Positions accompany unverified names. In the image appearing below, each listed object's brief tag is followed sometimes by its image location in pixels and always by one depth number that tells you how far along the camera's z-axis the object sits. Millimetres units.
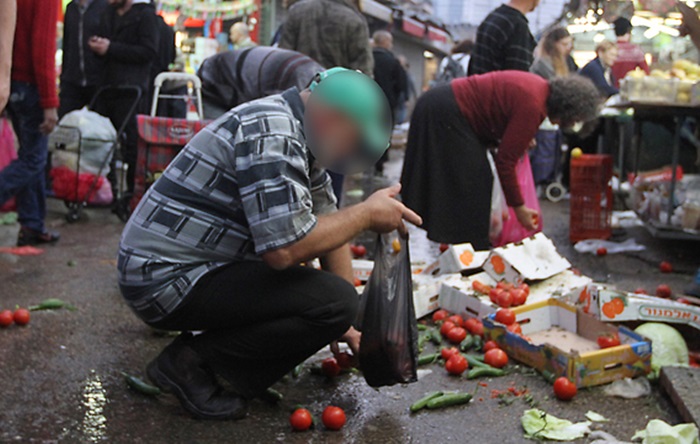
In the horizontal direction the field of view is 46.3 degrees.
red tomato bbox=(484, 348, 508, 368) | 3844
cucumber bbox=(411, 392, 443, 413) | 3355
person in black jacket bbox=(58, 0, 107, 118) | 7836
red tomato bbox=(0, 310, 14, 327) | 4270
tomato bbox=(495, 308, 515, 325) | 4121
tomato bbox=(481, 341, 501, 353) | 4018
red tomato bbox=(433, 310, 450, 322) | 4615
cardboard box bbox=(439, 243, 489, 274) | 4938
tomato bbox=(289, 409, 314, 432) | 3105
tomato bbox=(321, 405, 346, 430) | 3121
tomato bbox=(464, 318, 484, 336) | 4227
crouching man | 2787
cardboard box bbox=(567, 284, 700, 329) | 4055
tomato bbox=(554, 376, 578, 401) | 3465
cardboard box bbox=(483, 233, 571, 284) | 4617
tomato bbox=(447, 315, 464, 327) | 4379
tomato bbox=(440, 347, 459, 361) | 3893
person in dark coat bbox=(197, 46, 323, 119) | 5031
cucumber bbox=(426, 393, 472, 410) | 3383
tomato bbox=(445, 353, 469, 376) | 3781
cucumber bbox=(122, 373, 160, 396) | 3426
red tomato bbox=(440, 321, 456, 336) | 4285
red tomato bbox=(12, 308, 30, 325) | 4301
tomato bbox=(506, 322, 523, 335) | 4041
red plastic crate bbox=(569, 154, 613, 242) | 7520
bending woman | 4668
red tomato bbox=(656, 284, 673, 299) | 5168
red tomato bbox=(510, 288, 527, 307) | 4355
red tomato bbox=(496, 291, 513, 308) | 4309
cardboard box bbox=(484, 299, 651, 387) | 3598
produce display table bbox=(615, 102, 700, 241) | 6746
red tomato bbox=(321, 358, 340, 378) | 3688
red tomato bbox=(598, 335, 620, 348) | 3836
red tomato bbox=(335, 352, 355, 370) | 3662
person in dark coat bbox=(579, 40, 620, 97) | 9453
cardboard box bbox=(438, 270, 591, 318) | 4469
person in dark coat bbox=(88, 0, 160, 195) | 7434
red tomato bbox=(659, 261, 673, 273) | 6344
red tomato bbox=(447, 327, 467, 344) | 4207
